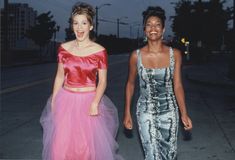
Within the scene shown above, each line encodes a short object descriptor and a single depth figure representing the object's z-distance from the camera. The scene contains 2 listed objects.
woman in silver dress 4.39
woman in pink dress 4.41
